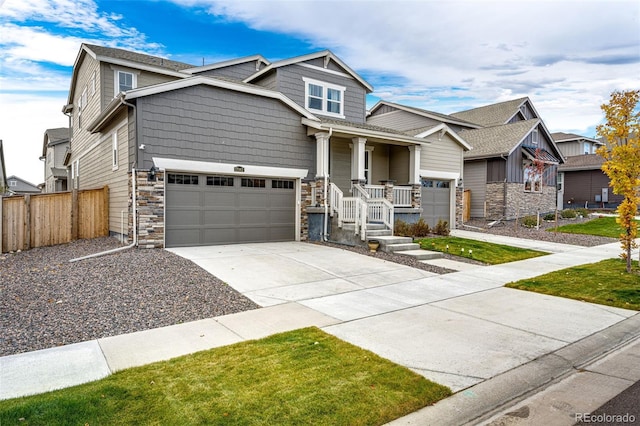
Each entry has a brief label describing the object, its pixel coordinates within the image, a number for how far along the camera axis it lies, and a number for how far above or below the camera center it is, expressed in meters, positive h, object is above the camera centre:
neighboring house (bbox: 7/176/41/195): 57.26 +1.08
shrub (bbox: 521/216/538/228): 19.77 -1.14
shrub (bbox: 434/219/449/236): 15.04 -1.16
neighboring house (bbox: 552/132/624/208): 29.77 +1.23
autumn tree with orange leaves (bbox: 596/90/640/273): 8.83 +1.09
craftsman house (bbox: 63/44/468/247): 11.45 +1.50
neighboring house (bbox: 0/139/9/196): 36.52 +2.08
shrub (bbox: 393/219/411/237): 13.29 -1.05
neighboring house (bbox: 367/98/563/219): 22.19 +2.25
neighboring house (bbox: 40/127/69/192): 29.19 +3.41
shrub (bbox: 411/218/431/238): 14.37 -1.14
